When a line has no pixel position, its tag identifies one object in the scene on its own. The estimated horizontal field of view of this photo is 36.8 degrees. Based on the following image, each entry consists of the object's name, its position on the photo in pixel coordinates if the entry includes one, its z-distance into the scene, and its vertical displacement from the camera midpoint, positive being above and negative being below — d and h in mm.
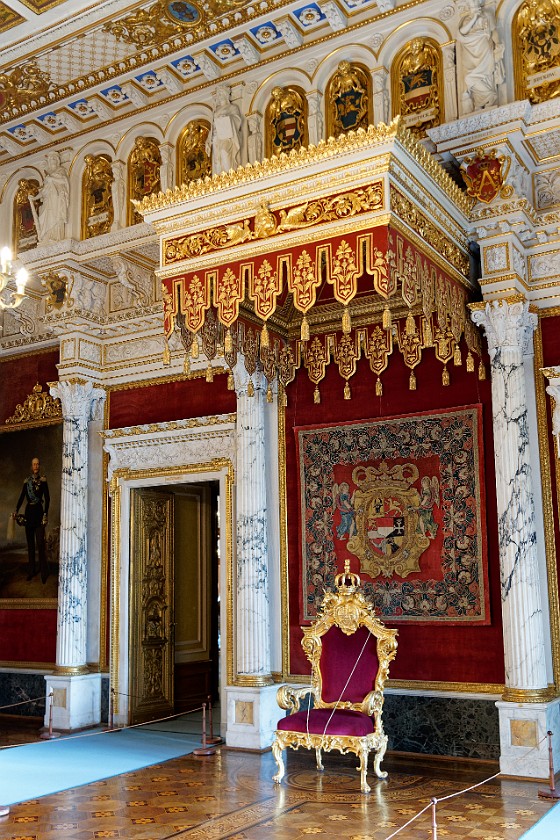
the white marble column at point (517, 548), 6127 -22
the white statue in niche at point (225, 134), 7953 +3931
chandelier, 5121 +1726
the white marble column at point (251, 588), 7402 -328
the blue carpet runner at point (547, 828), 4723 -1623
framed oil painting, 9398 +490
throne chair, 6023 -1037
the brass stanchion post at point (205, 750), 7180 -1674
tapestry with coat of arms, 7012 +304
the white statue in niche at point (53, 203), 8945 +3746
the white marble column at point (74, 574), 8625 -185
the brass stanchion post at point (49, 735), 8180 -1737
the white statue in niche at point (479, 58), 6777 +3936
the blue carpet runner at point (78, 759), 6211 -1693
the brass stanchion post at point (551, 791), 5536 -1618
